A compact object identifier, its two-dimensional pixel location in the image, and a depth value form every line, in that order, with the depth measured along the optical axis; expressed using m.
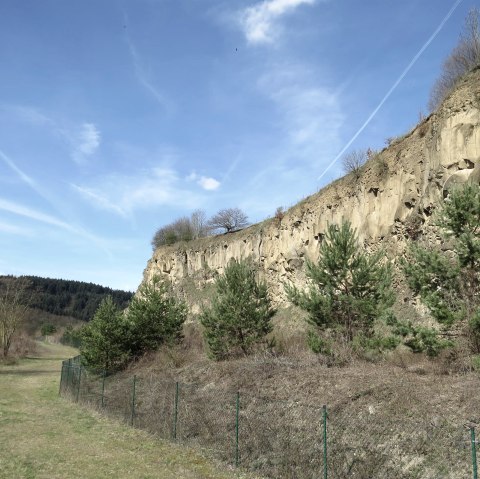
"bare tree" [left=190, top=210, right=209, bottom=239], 62.19
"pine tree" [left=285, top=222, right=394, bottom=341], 18.08
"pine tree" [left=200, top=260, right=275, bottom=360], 23.55
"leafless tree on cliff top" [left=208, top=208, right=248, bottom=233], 55.56
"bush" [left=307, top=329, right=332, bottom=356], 17.78
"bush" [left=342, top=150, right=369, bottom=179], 31.66
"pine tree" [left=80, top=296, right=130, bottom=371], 27.33
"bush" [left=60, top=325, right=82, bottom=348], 94.11
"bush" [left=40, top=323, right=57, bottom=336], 107.12
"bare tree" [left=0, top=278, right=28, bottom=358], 55.31
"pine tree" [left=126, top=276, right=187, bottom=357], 29.17
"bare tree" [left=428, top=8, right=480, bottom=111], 24.88
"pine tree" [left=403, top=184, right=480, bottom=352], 13.84
